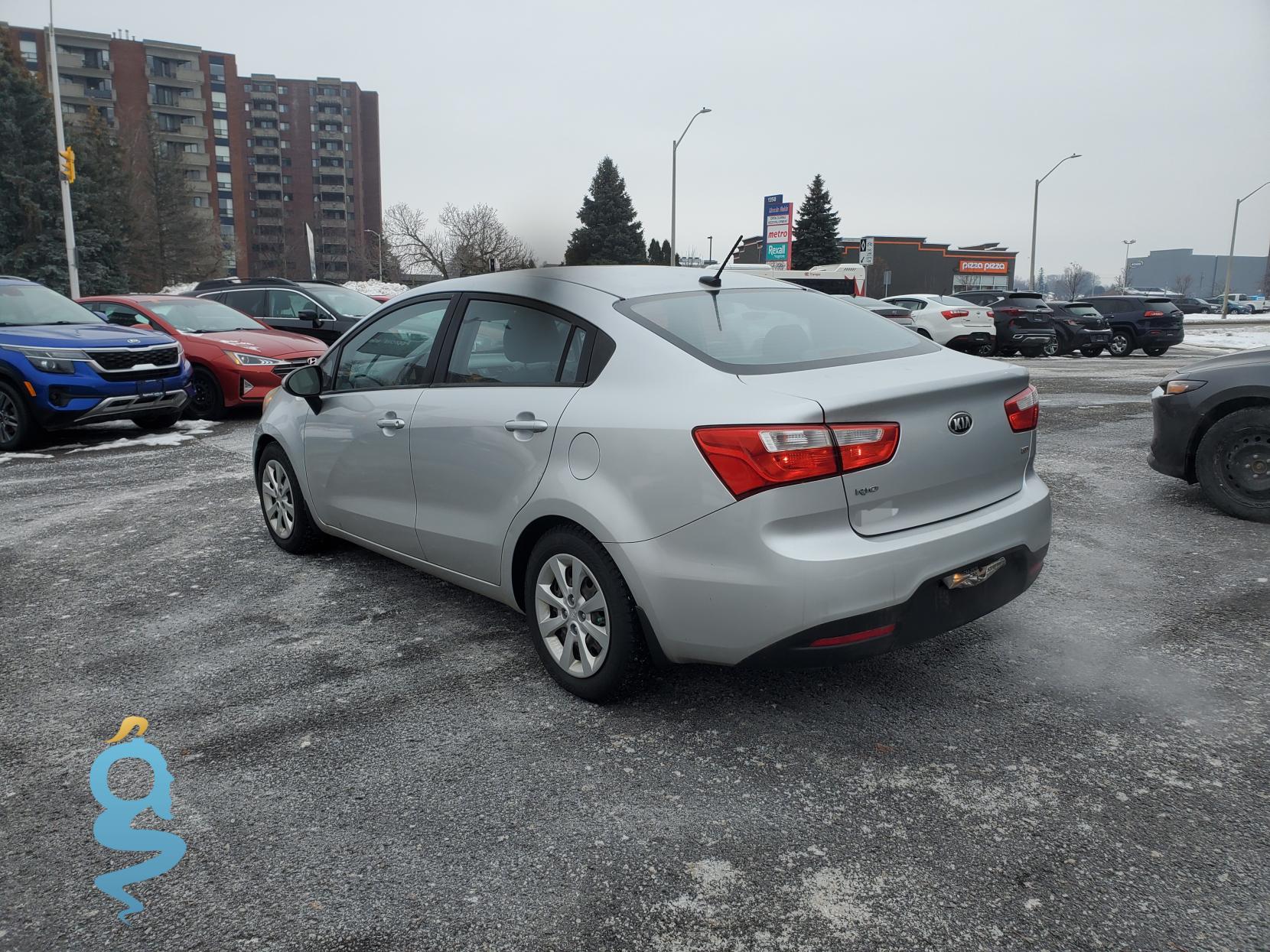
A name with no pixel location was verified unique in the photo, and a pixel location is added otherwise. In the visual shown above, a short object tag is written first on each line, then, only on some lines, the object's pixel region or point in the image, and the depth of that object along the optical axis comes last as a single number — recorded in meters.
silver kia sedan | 2.90
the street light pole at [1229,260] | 49.58
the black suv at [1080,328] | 23.69
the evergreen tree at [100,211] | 41.94
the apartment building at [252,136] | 80.06
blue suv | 9.23
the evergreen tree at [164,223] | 52.00
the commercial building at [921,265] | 77.94
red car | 11.34
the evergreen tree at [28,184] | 39.72
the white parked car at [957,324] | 21.03
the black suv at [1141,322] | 23.75
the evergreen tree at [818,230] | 70.12
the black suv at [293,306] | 14.03
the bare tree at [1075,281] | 115.25
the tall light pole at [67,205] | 23.09
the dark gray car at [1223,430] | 6.14
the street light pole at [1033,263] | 37.97
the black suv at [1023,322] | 22.56
